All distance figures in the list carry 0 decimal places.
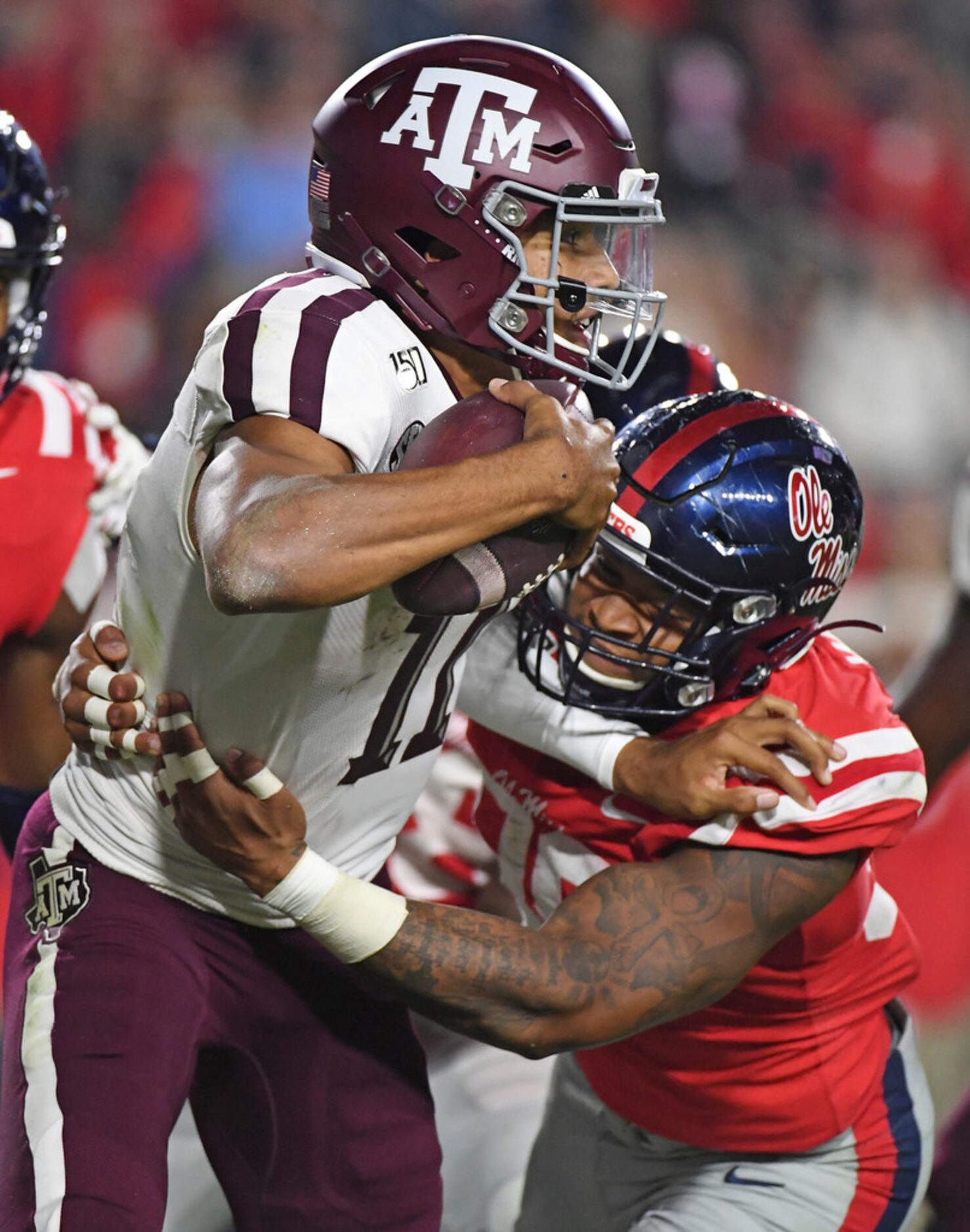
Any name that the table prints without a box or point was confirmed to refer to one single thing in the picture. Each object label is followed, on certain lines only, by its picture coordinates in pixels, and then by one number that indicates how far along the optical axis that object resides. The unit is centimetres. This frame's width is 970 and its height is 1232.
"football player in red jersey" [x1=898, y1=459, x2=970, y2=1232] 1375
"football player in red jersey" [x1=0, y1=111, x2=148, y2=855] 1348
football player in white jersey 1274
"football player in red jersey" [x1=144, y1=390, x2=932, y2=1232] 1298
